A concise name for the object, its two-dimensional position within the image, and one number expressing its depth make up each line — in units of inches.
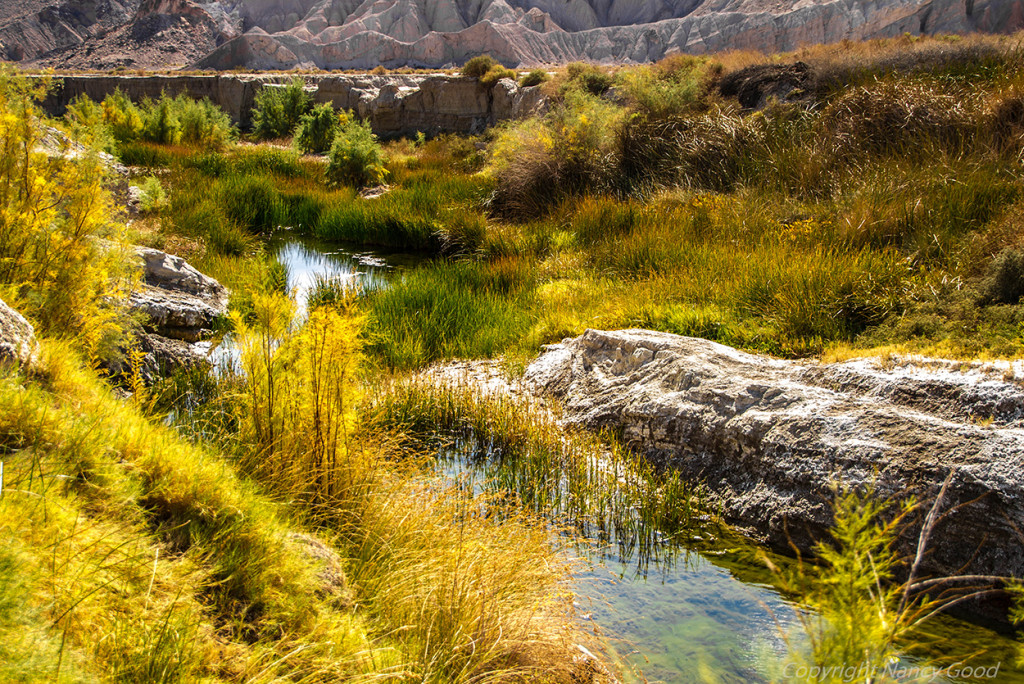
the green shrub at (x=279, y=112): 1114.1
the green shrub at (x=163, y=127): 810.8
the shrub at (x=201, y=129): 848.9
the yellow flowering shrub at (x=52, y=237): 165.2
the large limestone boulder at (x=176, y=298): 248.5
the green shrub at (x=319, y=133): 873.5
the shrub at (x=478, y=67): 1168.8
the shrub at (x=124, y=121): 777.6
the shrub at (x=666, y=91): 510.6
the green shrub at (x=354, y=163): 618.2
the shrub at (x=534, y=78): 978.7
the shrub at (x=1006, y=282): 190.5
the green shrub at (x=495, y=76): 1095.0
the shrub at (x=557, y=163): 461.4
